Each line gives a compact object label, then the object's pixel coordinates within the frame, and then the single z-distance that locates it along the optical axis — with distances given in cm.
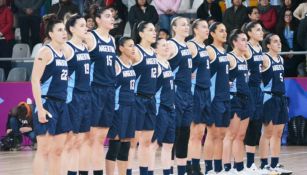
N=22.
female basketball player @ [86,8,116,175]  1300
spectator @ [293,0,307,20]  2136
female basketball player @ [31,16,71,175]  1211
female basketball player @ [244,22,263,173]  1581
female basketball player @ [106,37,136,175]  1323
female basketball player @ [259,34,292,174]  1595
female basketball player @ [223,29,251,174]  1546
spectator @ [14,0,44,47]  2230
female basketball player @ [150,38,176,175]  1385
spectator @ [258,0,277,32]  2167
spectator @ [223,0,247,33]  2116
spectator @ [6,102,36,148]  2020
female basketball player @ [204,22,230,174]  1509
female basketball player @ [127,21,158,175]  1351
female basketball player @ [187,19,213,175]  1477
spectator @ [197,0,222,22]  2155
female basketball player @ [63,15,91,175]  1274
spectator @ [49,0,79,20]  2114
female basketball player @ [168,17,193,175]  1441
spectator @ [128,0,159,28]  2132
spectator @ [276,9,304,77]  2133
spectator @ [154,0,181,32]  2180
